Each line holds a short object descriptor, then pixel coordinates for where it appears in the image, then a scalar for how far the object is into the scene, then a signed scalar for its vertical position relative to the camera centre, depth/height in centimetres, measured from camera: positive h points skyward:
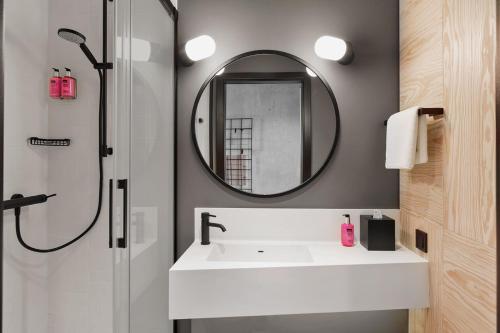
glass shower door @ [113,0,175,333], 102 +1
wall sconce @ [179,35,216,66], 168 +68
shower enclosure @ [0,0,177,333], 126 -1
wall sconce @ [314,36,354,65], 166 +68
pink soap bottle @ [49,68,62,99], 151 +42
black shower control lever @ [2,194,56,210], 125 -16
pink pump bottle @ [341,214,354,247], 157 -37
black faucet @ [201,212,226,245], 159 -33
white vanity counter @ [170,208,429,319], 125 -53
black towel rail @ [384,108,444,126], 126 +24
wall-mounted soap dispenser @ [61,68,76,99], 151 +42
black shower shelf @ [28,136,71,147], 147 +12
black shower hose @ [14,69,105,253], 136 -26
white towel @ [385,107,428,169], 130 +13
